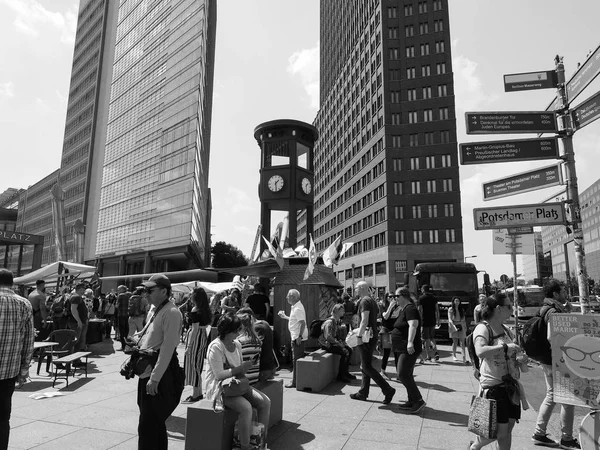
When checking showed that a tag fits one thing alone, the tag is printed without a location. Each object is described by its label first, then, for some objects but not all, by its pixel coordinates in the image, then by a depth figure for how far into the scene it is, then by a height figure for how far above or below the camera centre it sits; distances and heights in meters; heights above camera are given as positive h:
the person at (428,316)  11.11 -0.88
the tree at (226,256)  82.88 +5.93
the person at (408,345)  6.10 -0.92
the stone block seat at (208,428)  4.04 -1.41
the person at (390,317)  7.06 -0.57
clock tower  20.31 +5.59
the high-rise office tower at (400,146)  56.22 +20.47
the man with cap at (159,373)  3.72 -0.80
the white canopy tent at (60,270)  15.23 +0.56
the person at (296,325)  8.30 -0.82
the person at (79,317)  10.34 -0.82
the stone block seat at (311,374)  7.37 -1.61
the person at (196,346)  6.46 -0.97
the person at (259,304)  9.97 -0.47
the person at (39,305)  10.20 -0.50
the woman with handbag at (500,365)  3.77 -0.77
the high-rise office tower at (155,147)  48.44 +18.07
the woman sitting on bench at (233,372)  4.09 -0.88
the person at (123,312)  13.24 -0.87
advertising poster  4.17 -0.78
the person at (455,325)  11.55 -1.17
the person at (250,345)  4.74 -0.71
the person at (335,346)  8.45 -1.27
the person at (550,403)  4.79 -1.41
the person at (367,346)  6.48 -0.99
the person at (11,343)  3.72 -0.54
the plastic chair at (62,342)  8.91 -1.24
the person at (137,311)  10.77 -0.68
